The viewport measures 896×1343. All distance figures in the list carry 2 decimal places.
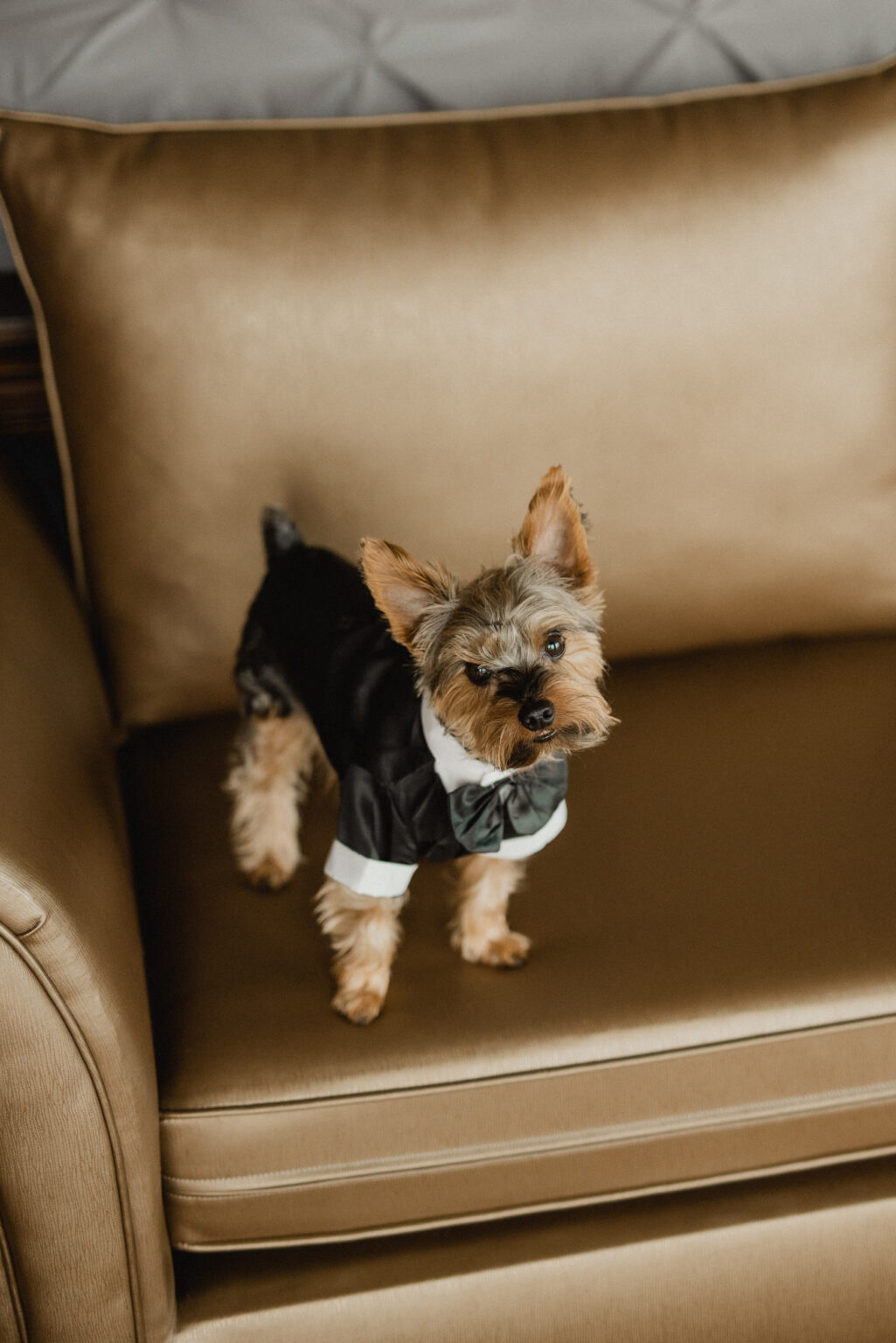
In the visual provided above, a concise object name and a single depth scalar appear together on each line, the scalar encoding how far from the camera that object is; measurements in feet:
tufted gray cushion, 5.41
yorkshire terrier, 3.65
